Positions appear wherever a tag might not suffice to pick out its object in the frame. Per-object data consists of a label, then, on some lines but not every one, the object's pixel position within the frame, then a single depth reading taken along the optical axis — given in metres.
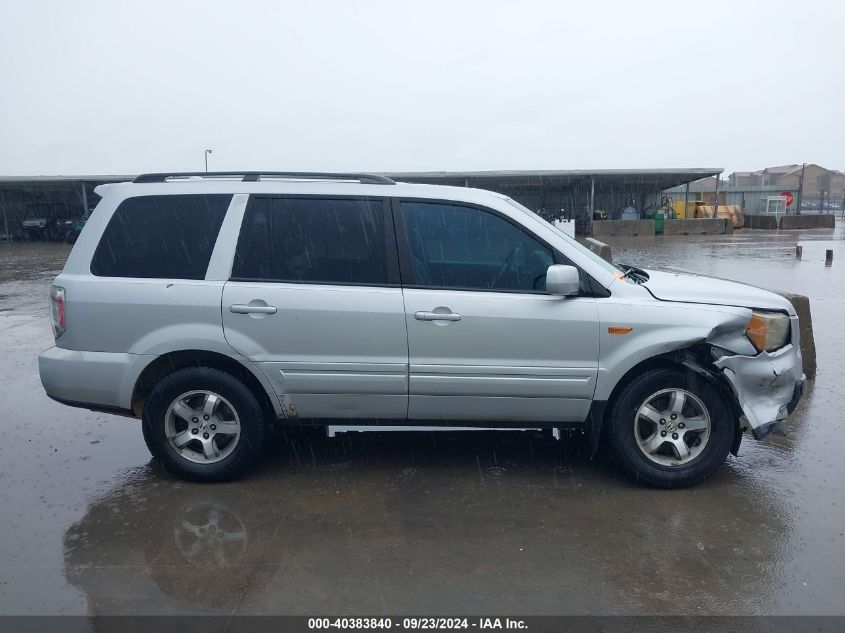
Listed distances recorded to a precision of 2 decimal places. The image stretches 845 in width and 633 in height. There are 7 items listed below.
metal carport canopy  35.47
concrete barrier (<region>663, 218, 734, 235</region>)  35.69
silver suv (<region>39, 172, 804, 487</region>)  4.30
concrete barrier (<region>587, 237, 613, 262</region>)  11.78
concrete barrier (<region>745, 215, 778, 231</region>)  39.08
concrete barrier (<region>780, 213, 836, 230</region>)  38.91
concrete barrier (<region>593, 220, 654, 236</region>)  35.22
